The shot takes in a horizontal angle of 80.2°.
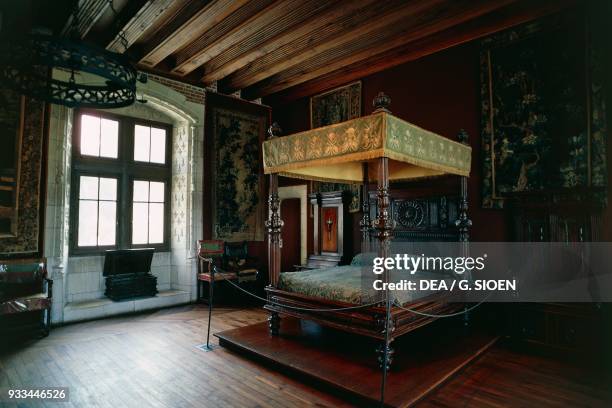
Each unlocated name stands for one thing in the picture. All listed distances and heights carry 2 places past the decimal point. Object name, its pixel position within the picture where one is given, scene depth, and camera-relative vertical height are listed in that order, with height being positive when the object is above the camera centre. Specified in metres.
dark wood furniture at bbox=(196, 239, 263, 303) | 6.13 -0.82
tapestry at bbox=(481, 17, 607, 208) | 3.85 +1.22
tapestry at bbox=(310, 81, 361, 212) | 6.11 +1.93
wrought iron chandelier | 2.46 +1.13
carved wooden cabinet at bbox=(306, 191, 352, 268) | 6.07 -0.20
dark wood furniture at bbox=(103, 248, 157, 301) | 5.40 -0.86
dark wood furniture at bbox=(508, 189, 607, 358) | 3.50 -0.22
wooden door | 7.77 -0.33
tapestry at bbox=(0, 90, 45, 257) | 4.47 +0.54
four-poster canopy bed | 3.07 +0.46
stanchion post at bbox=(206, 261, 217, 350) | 3.97 -1.35
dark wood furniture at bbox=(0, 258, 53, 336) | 4.25 -0.93
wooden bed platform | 2.84 -1.32
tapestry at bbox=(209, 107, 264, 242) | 6.67 +0.78
